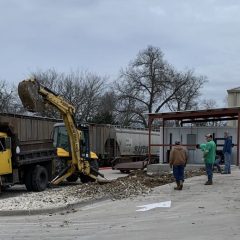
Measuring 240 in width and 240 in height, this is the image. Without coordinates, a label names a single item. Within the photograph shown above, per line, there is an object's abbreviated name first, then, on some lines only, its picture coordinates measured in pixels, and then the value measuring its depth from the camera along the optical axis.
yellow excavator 18.84
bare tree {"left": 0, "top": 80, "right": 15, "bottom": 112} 59.57
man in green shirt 18.14
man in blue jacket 21.88
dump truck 19.02
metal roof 26.50
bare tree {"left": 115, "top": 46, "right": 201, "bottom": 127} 79.50
